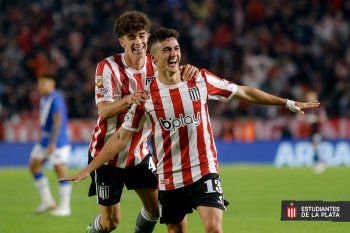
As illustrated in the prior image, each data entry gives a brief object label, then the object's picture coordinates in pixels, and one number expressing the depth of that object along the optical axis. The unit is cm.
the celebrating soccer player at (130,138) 1424
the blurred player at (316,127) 3628
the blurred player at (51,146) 2301
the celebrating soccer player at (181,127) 1309
